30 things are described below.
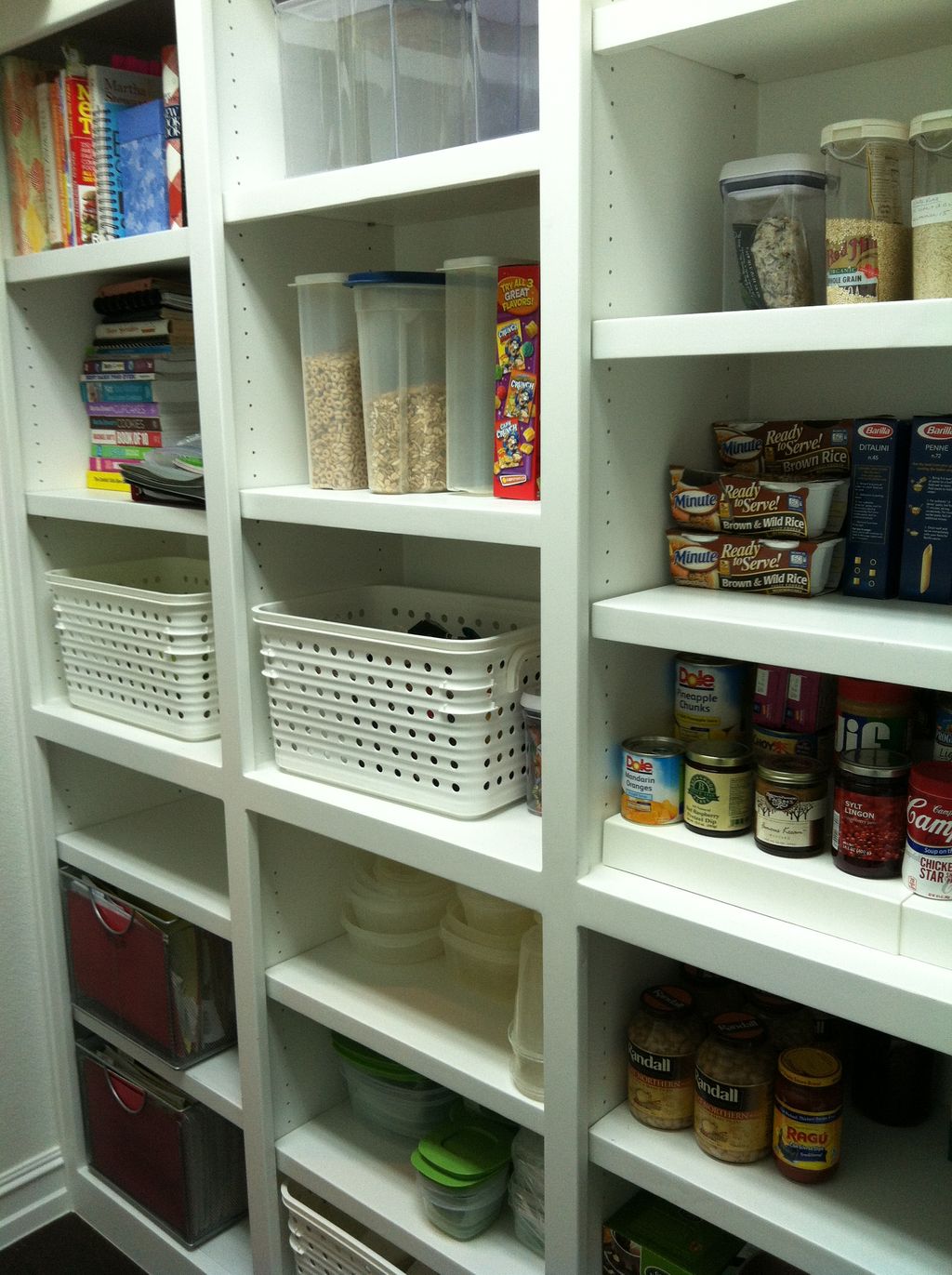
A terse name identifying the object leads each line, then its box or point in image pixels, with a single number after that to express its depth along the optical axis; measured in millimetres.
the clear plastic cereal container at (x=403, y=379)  1430
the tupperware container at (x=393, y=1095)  1700
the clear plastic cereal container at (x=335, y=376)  1513
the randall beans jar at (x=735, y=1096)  1225
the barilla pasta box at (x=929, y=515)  1107
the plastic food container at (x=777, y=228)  1103
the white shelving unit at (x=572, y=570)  1082
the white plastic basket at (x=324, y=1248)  1596
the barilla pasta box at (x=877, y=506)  1147
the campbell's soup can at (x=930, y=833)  1043
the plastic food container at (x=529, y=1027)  1370
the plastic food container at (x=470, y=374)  1376
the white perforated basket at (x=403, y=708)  1378
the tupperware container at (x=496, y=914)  1613
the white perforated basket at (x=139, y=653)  1757
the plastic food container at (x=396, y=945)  1692
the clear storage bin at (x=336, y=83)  1360
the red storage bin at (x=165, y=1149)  1959
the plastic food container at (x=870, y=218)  1034
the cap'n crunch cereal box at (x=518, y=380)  1275
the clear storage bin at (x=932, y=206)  981
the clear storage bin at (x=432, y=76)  1299
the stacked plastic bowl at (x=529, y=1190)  1487
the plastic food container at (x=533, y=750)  1375
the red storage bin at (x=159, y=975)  1907
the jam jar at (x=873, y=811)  1091
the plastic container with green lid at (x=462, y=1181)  1502
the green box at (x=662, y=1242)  1296
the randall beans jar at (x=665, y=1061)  1284
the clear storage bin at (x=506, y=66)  1231
